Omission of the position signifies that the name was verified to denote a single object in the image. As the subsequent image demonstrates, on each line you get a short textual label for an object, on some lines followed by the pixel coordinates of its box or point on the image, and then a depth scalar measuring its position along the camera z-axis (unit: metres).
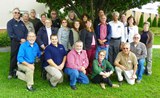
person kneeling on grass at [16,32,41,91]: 3.30
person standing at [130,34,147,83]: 3.70
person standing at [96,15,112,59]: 3.71
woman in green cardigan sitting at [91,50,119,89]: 3.45
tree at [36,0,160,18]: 4.98
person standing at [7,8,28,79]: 3.60
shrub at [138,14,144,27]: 11.25
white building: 8.87
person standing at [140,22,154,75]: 3.87
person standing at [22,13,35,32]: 3.81
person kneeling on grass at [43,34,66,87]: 3.35
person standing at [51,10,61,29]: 3.98
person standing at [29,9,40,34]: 4.12
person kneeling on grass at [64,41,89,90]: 3.38
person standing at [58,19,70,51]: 3.65
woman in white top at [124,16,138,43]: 3.87
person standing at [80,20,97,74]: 3.58
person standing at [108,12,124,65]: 3.77
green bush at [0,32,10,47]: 6.02
